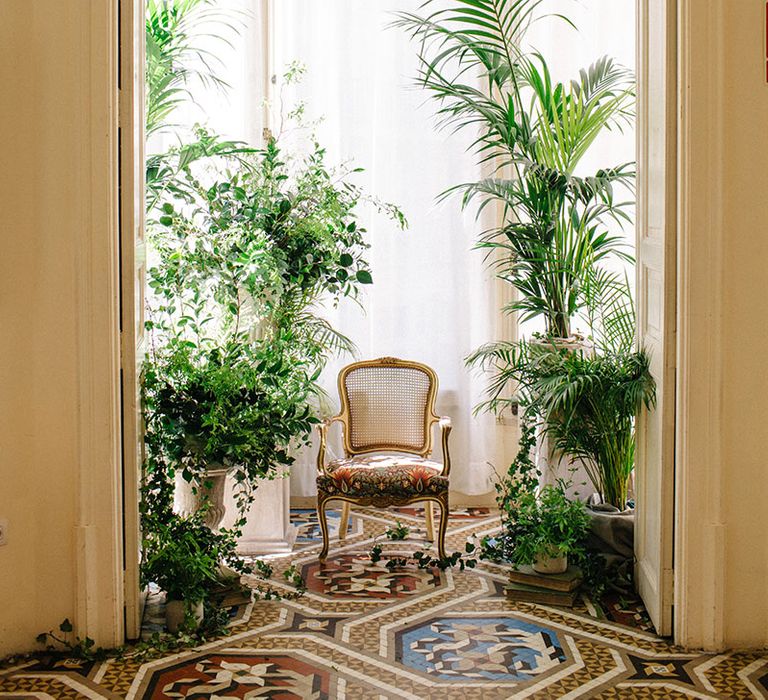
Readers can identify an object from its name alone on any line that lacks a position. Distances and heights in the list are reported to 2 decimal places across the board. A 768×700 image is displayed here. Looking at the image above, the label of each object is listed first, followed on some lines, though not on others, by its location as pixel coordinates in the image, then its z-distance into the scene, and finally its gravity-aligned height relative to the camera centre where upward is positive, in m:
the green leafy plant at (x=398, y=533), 5.30 -1.08
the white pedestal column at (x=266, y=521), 5.13 -1.00
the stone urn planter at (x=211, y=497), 4.48 -0.78
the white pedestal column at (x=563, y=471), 4.86 -0.72
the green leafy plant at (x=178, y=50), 4.79 +1.34
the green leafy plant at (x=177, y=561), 4.03 -0.93
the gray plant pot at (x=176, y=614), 4.06 -1.14
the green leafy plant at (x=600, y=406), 4.33 -0.37
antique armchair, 5.37 -0.48
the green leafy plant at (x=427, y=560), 4.88 -1.14
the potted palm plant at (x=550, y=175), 4.69 +0.63
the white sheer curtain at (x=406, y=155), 5.82 +0.91
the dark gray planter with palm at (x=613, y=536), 4.58 -0.95
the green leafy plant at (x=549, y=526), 4.39 -0.88
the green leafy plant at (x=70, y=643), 3.84 -1.19
